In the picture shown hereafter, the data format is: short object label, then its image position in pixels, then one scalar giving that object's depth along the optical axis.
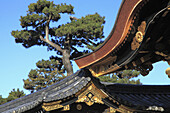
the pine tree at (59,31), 31.16
